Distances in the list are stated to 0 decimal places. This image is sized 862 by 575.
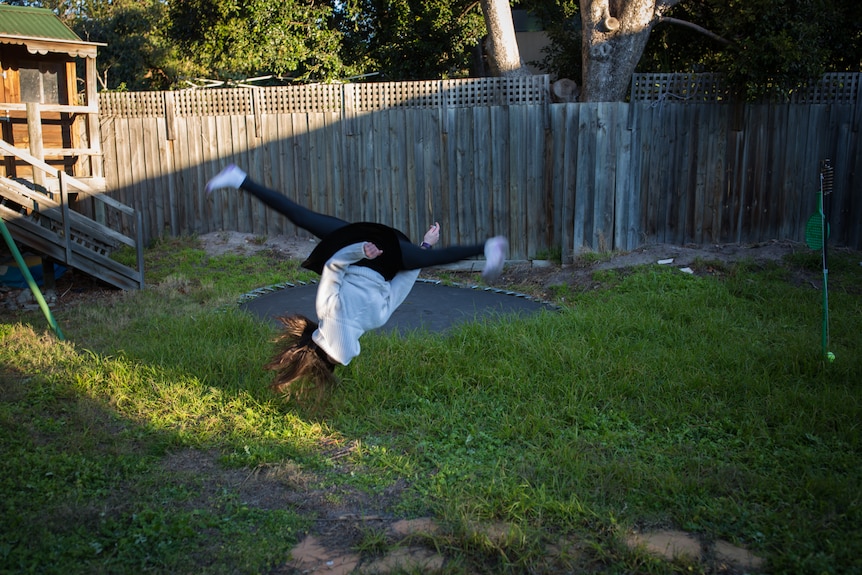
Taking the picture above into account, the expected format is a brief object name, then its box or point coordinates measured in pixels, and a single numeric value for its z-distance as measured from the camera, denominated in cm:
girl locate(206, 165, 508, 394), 393
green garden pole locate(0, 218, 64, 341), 598
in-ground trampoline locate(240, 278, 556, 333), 660
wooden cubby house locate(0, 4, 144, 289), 765
